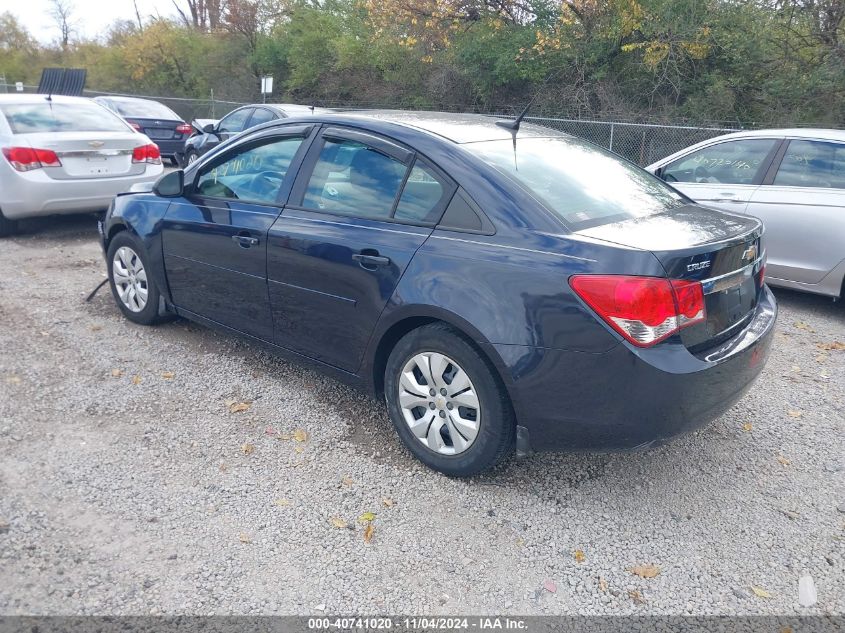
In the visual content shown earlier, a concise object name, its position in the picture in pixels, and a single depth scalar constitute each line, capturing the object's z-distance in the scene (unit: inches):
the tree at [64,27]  2063.2
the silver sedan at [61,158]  289.1
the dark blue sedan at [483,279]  109.7
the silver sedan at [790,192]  227.1
